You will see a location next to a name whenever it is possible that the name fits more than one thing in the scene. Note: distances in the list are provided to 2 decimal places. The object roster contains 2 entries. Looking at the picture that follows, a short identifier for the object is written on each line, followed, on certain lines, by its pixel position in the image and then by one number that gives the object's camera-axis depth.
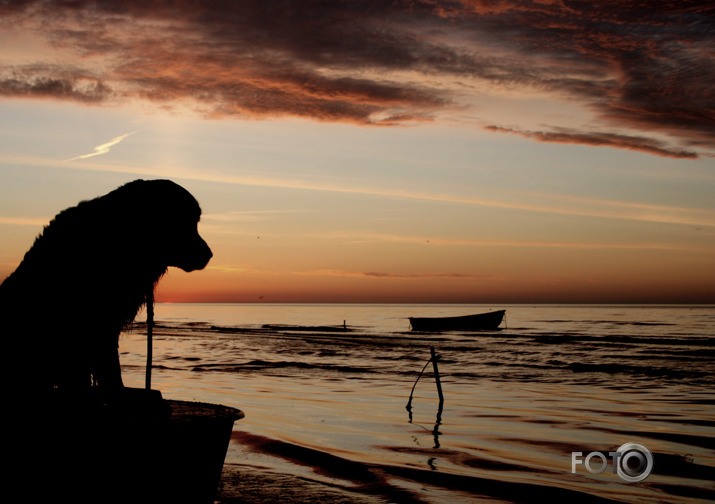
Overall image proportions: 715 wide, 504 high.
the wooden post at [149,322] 3.99
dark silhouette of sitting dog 3.63
